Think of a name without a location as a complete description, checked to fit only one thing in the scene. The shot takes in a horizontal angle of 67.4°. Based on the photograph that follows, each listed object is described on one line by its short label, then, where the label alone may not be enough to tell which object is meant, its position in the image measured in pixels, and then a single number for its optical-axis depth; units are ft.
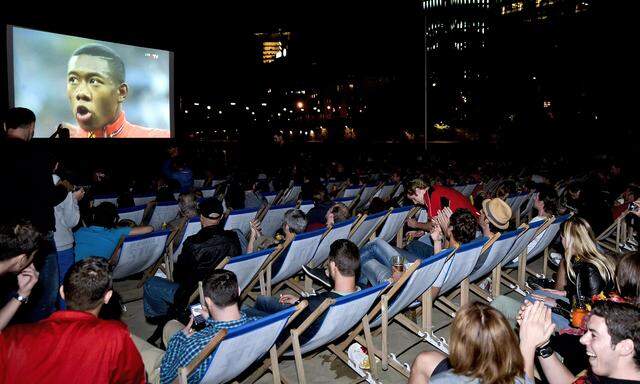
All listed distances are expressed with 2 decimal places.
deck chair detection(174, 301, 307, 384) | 7.67
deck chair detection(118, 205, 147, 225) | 19.97
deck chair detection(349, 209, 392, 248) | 17.10
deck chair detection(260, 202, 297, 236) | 20.35
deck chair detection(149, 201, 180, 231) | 20.98
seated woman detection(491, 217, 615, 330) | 10.48
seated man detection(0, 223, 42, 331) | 7.12
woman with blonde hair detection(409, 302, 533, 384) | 6.01
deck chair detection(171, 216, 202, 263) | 17.22
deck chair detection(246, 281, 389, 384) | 9.62
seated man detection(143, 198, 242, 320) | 12.84
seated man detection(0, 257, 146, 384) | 6.01
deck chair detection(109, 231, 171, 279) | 14.92
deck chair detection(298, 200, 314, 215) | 22.06
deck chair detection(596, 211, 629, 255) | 21.38
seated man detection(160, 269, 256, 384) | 8.27
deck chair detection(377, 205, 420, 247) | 18.99
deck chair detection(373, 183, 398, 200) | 29.65
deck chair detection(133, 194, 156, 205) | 24.88
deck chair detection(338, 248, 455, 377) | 11.23
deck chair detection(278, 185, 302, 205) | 28.37
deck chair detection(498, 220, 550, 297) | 15.66
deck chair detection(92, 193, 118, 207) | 23.66
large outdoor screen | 33.63
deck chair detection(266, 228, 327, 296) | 14.64
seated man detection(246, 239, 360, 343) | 11.12
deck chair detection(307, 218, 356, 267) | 16.22
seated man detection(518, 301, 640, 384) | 6.36
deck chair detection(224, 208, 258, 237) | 18.95
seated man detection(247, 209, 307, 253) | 16.37
